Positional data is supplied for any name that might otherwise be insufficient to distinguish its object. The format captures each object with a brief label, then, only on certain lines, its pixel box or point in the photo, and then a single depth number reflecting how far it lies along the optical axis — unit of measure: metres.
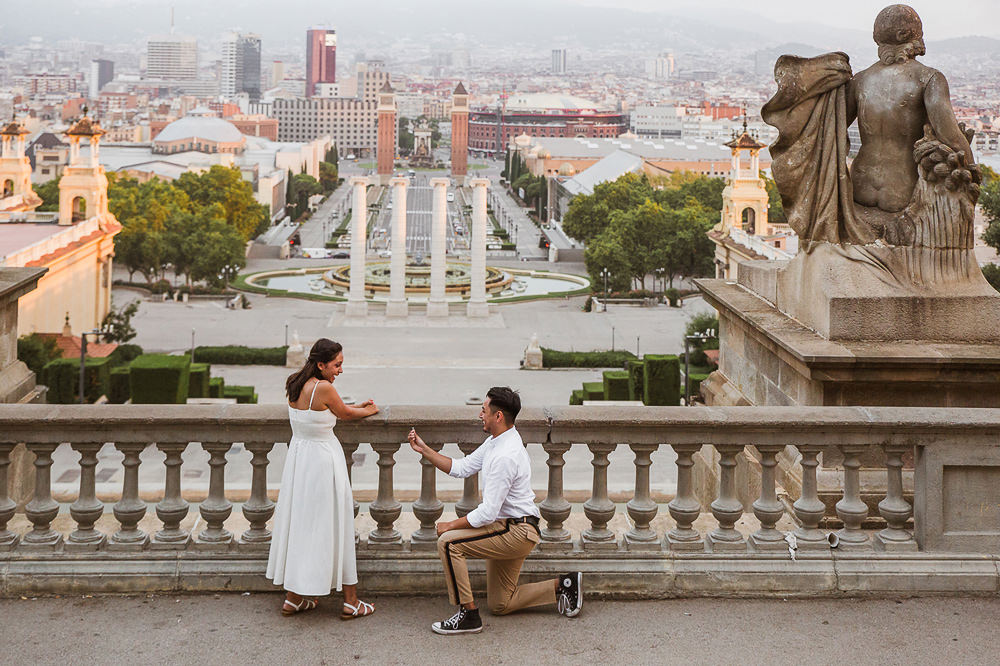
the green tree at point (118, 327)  57.53
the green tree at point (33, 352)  42.19
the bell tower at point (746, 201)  63.44
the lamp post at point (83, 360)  38.81
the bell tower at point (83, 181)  62.06
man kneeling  7.80
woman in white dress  7.84
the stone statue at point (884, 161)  10.23
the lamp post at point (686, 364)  40.53
